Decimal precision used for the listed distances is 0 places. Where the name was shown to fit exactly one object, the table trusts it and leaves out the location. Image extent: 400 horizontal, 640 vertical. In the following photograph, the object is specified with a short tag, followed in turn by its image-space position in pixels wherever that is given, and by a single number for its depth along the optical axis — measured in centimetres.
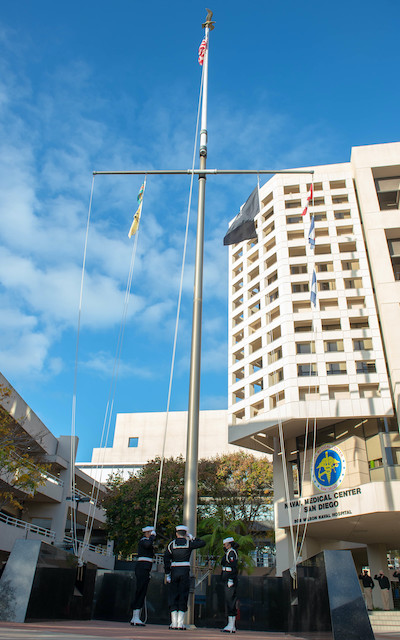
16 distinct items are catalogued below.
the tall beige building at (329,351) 2934
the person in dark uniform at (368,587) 2384
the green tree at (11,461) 1867
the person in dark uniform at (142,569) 891
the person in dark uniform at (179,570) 841
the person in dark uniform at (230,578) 856
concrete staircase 1978
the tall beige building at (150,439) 5728
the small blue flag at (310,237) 2039
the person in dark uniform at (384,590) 2533
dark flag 1530
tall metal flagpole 1041
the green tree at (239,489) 4128
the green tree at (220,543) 2612
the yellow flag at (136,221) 1547
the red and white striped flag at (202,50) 1662
